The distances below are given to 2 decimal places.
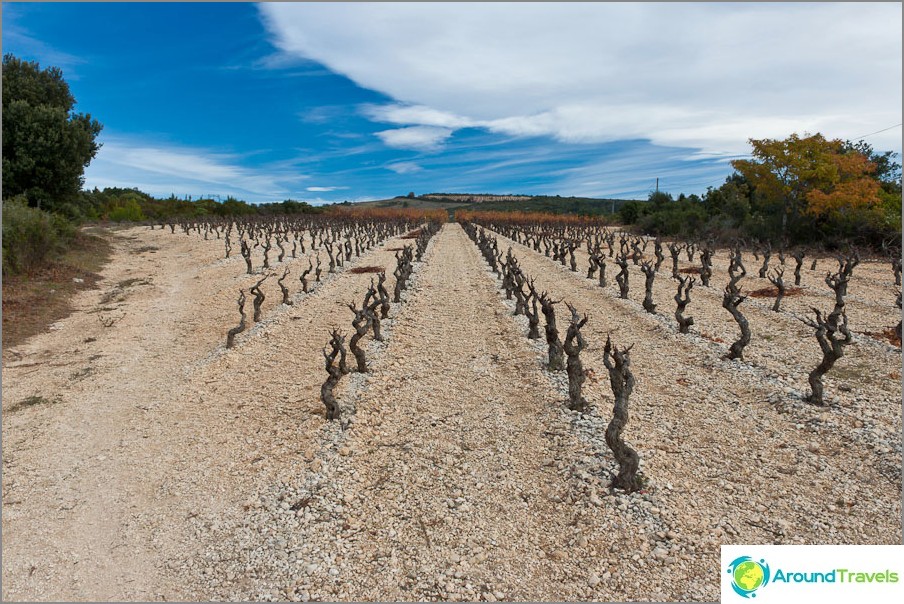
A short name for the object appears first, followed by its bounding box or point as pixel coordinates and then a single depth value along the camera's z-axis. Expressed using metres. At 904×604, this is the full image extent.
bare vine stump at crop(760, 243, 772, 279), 22.48
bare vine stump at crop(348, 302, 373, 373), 11.34
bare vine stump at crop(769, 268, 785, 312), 16.07
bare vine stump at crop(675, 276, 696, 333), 13.77
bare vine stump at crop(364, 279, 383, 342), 13.62
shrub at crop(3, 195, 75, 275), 20.88
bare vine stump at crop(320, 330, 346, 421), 9.05
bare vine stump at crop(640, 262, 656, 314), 16.70
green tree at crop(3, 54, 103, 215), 29.30
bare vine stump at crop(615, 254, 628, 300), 19.23
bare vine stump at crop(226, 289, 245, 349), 13.66
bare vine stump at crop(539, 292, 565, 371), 11.24
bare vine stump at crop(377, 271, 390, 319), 16.39
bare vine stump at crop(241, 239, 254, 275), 25.32
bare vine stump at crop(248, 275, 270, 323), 16.42
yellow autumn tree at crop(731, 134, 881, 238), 31.77
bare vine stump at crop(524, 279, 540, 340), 13.87
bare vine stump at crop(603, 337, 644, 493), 6.49
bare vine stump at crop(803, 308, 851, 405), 8.91
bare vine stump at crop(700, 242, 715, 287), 21.06
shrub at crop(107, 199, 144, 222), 63.44
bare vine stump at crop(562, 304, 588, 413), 8.99
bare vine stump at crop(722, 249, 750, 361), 11.48
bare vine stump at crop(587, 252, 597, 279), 24.45
